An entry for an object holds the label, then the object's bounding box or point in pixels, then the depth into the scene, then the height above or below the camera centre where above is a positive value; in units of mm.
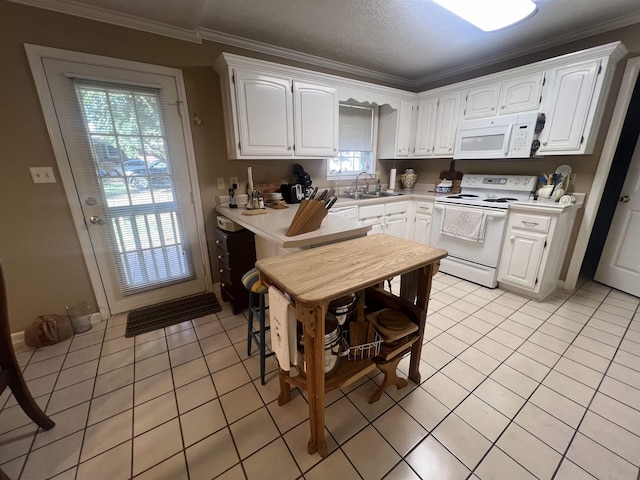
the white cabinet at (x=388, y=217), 3127 -577
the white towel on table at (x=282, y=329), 1108 -697
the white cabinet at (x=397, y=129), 3480 +565
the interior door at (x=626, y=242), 2508 -735
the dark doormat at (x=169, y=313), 2215 -1287
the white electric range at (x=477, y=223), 2670 -565
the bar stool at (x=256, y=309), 1557 -867
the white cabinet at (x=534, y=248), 2361 -749
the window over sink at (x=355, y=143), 3459 +387
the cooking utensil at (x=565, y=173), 2541 -35
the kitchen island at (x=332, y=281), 1001 -445
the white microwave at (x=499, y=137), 2527 +352
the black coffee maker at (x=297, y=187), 2783 -175
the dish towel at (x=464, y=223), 2713 -579
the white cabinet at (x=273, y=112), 2273 +569
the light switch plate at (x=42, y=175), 1881 -12
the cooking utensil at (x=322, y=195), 1709 -156
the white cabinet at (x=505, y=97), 2504 +758
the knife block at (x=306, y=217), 1553 -275
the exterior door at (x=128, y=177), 1959 -41
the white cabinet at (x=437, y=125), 3174 +587
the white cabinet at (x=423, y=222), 3342 -674
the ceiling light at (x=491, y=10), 1553 +989
